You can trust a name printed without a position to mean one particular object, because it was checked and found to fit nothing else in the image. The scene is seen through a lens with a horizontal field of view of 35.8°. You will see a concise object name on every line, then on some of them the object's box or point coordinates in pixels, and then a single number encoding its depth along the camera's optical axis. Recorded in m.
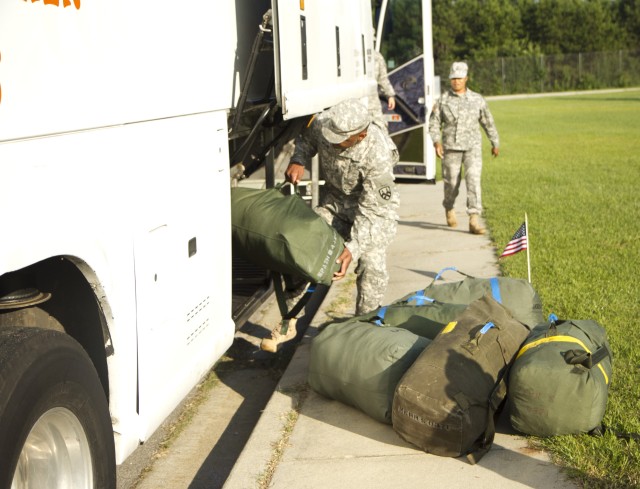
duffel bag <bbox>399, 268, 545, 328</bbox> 5.74
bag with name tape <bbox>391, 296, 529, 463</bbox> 4.38
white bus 2.75
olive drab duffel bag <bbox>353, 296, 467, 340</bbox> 5.52
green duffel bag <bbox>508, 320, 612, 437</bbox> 4.42
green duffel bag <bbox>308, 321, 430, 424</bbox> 4.84
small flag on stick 7.11
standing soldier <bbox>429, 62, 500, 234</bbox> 11.05
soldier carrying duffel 5.95
